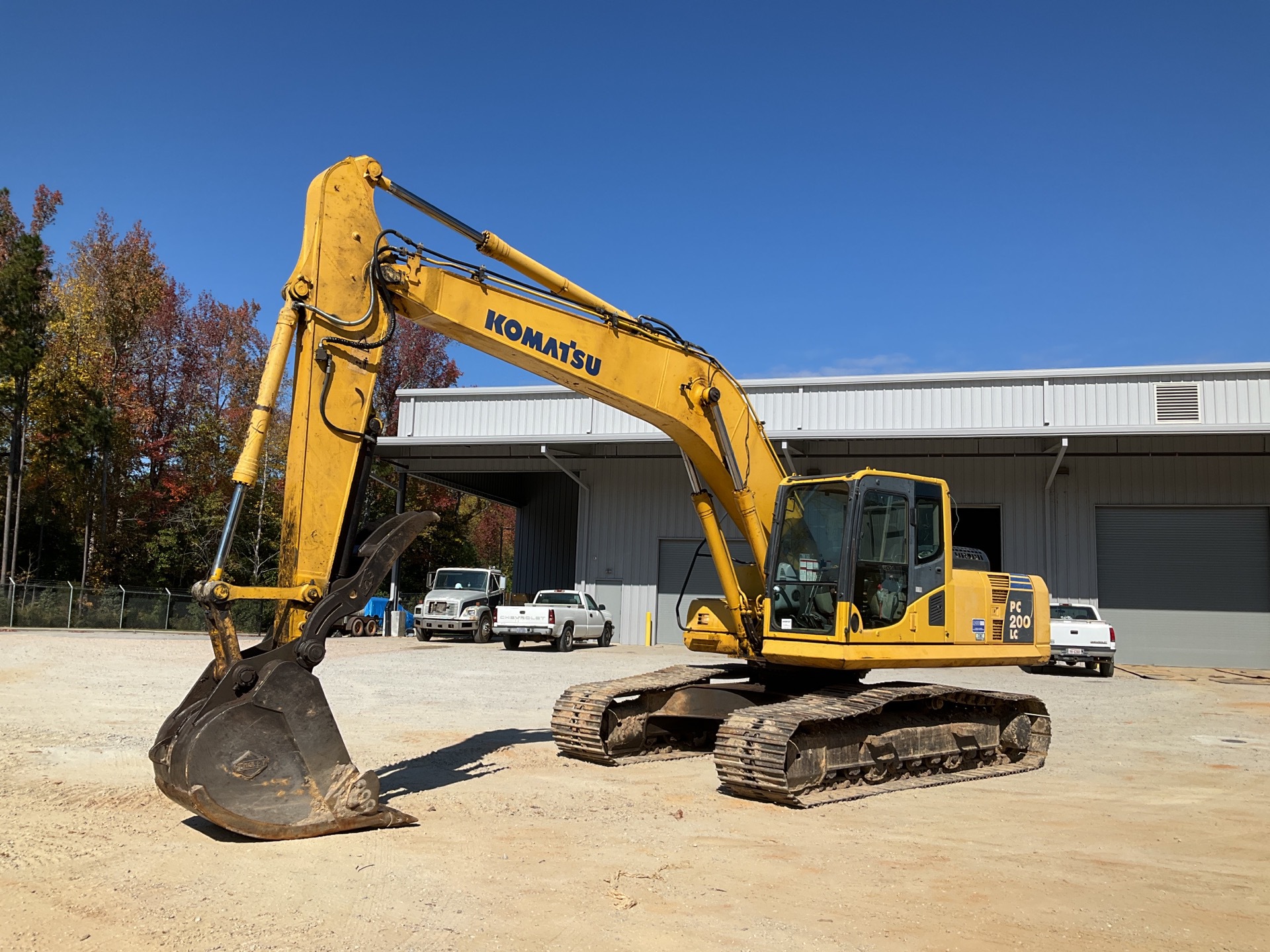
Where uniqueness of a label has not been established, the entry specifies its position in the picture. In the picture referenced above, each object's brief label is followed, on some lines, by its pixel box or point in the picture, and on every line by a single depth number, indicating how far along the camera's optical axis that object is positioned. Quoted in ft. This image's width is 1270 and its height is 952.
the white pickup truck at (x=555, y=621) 85.20
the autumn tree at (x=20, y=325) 103.65
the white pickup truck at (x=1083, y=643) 70.59
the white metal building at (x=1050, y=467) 85.71
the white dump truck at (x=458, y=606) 92.84
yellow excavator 20.81
